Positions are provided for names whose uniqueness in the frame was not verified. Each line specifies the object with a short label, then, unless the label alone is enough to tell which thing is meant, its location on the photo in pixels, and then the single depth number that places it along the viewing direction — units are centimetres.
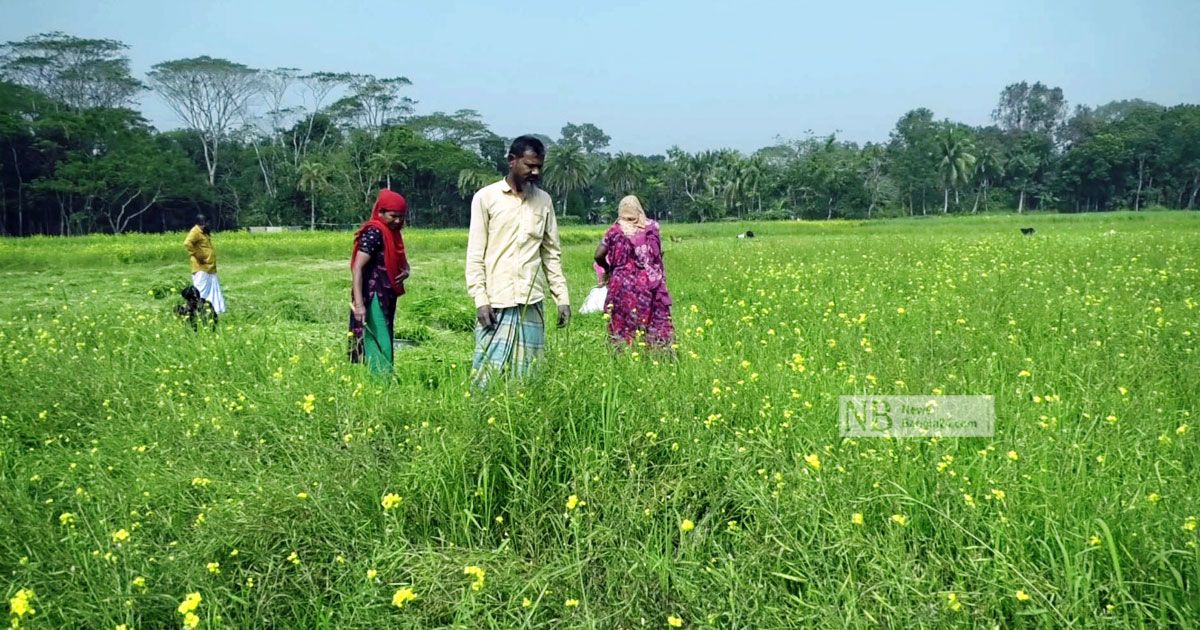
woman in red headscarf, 469
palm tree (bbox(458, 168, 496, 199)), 4750
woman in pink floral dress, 549
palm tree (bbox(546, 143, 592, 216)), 5025
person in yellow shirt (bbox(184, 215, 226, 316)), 777
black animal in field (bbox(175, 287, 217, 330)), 722
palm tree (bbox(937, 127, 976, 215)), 5619
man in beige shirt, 392
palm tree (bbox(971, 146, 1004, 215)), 5959
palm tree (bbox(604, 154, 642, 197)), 5338
